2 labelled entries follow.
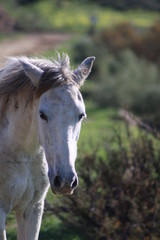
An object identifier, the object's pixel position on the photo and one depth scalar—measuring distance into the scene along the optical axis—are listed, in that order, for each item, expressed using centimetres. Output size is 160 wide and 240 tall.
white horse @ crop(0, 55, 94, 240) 1065
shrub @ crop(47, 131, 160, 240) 1730
